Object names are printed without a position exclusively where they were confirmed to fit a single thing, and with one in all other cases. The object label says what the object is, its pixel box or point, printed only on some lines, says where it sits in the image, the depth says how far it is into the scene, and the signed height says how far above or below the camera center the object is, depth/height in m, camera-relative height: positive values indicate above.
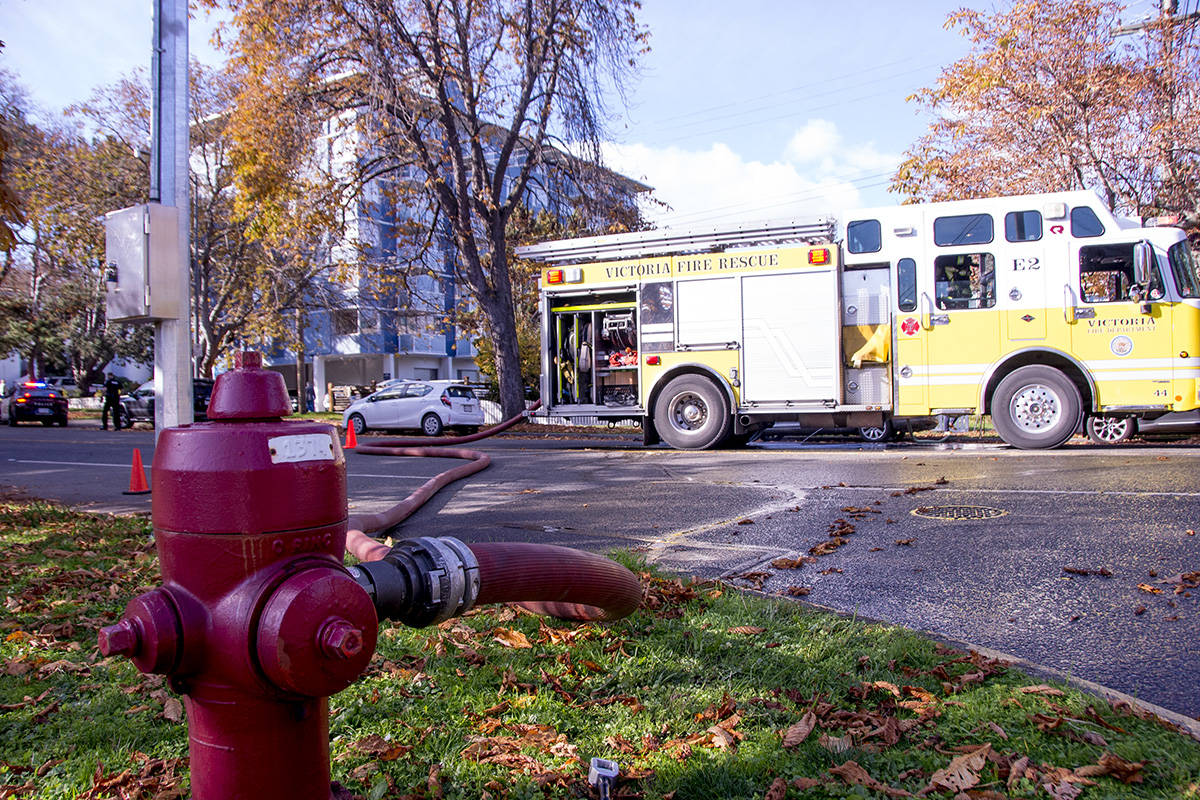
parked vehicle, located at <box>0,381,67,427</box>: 29.52 +0.45
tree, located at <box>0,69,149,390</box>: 28.39 +7.38
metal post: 5.46 +1.59
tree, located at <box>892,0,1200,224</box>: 17.61 +6.23
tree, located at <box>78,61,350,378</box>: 30.48 +6.04
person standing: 25.09 +0.52
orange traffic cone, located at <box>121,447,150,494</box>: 9.20 -0.69
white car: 21.80 +0.02
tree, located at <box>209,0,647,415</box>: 18.84 +7.27
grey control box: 5.29 +0.96
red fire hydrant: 1.63 -0.38
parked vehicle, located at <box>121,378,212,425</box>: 29.27 +0.37
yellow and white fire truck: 11.59 +1.16
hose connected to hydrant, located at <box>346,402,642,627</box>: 2.06 -0.50
